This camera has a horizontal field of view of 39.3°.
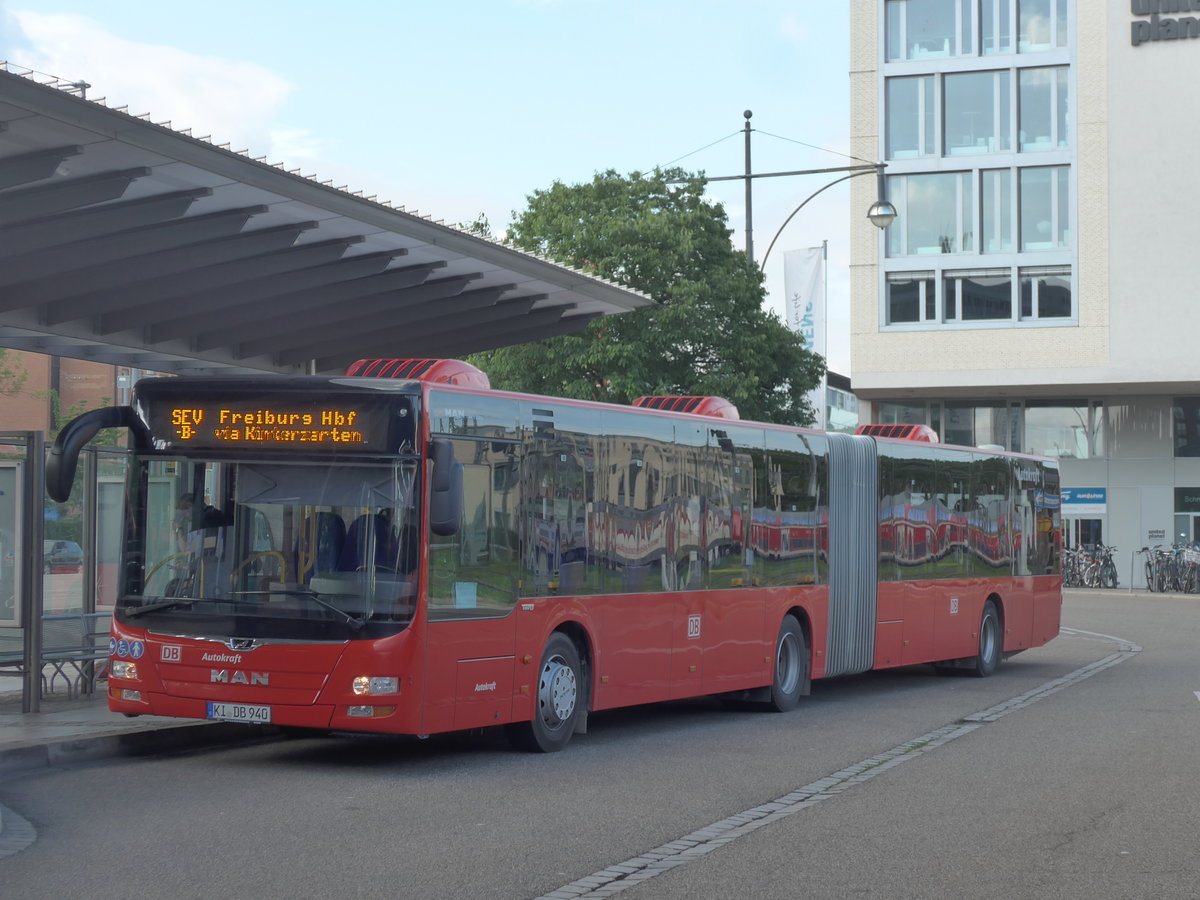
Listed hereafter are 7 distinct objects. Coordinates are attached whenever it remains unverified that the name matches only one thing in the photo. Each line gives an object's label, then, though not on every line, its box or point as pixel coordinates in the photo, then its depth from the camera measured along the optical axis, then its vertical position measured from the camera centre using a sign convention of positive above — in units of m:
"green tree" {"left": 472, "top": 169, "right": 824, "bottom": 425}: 28.47 +3.63
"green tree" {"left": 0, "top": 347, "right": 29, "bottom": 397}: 60.62 +6.11
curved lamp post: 28.47 +5.48
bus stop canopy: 11.02 +2.29
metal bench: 13.86 -1.00
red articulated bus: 10.91 -0.18
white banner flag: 44.03 +6.46
